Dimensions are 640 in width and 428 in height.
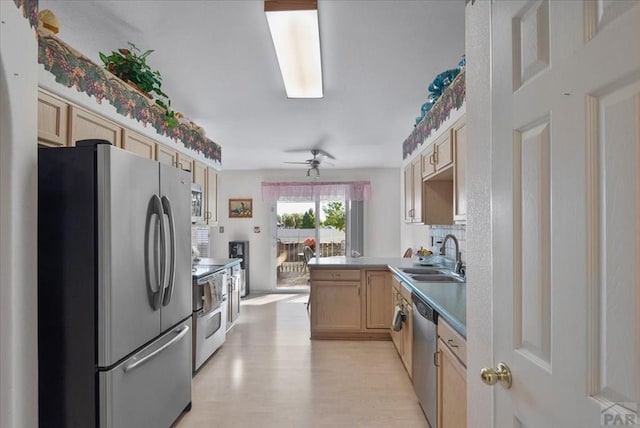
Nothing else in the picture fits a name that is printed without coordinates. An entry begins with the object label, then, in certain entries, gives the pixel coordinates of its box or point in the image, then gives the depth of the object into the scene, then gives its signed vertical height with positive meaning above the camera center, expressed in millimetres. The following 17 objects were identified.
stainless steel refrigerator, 1475 -303
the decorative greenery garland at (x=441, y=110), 2035 +791
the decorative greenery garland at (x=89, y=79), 1526 +795
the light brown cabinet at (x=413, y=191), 3261 +292
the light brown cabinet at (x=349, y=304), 3676 -951
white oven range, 2854 -865
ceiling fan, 5009 +936
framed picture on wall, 6496 +206
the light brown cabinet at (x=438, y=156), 2309 +490
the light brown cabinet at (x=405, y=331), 2589 -929
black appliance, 6266 -649
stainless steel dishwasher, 1896 -881
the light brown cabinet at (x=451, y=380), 1478 -785
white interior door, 562 +11
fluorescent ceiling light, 1821 +1141
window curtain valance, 6371 +544
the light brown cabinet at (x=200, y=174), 3397 +470
